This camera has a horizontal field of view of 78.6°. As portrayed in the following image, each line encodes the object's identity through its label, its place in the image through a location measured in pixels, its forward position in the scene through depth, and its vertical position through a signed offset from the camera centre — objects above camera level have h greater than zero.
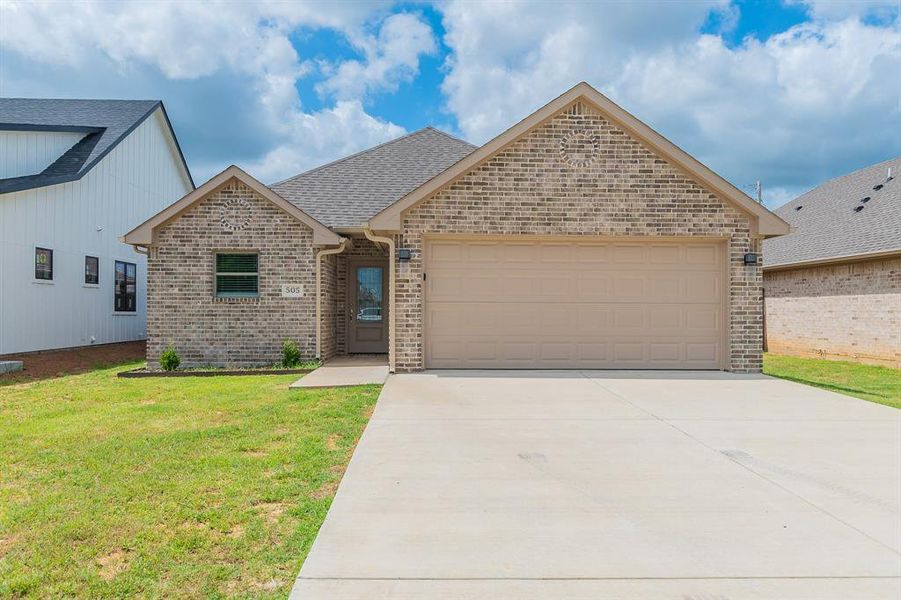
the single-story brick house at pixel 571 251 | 10.45 +1.00
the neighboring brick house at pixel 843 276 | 13.48 +0.75
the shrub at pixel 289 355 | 11.27 -1.09
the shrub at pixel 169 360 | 11.00 -1.17
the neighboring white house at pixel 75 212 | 13.40 +2.47
